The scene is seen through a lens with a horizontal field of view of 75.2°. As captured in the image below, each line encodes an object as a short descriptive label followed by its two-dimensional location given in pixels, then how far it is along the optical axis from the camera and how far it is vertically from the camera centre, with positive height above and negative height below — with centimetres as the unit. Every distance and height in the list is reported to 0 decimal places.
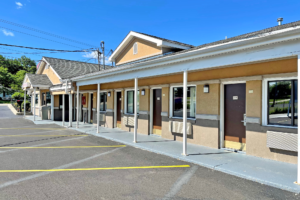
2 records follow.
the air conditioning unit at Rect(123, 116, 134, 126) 1043 -111
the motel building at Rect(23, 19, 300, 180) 474 +32
